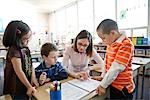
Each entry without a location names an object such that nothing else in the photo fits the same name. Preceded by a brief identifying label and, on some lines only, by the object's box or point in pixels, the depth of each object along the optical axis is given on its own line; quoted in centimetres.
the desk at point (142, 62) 264
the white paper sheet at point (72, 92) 102
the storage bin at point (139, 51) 381
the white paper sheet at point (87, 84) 118
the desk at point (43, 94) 105
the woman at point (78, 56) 182
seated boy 144
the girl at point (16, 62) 112
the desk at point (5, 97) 112
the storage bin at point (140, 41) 386
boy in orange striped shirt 109
